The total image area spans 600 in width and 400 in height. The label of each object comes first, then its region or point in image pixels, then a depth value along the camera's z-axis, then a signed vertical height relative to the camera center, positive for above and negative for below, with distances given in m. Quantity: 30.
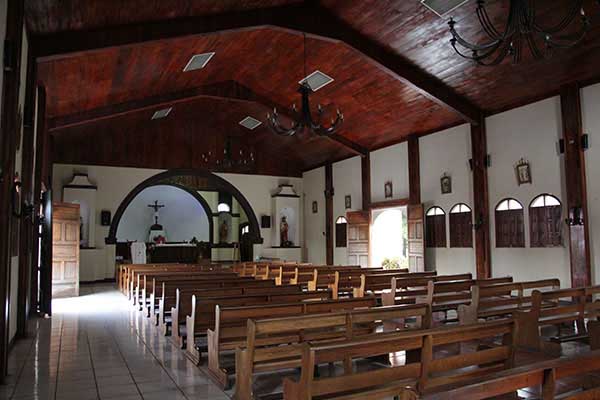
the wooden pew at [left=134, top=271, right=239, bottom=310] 7.03 -0.58
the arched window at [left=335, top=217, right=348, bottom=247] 13.74 +0.16
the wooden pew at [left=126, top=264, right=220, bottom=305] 8.41 -0.63
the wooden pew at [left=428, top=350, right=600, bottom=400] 1.63 -0.55
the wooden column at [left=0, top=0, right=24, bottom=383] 3.77 +0.81
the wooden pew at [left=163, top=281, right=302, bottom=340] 4.75 -0.57
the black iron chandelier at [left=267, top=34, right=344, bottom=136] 7.14 +1.77
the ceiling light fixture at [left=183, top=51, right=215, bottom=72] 8.74 +3.45
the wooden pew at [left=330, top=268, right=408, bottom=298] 6.70 -0.67
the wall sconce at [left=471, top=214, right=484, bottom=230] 9.05 +0.22
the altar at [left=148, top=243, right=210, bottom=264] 16.98 -0.51
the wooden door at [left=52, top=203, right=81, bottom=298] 9.20 -0.19
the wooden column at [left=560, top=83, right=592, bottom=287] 7.25 +0.80
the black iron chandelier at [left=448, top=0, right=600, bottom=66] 3.96 +1.78
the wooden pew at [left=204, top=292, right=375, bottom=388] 3.55 -0.63
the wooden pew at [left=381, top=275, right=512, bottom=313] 5.22 -0.70
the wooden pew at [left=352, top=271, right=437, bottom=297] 6.23 -0.65
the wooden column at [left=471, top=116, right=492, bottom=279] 8.98 +0.64
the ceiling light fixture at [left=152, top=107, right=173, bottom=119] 12.51 +3.49
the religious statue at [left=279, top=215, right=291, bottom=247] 15.59 +0.18
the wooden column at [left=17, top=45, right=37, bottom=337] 5.44 +0.67
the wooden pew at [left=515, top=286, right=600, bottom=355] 3.95 -0.78
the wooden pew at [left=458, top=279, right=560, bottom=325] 4.52 -0.70
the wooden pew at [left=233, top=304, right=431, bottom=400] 2.88 -0.71
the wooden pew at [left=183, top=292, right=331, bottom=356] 4.23 -0.64
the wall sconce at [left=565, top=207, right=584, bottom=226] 7.28 +0.24
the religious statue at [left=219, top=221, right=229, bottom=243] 18.95 +0.27
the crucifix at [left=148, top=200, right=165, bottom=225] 19.33 +1.39
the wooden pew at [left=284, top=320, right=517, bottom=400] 2.03 -0.63
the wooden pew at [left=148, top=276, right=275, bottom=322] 5.63 -0.56
